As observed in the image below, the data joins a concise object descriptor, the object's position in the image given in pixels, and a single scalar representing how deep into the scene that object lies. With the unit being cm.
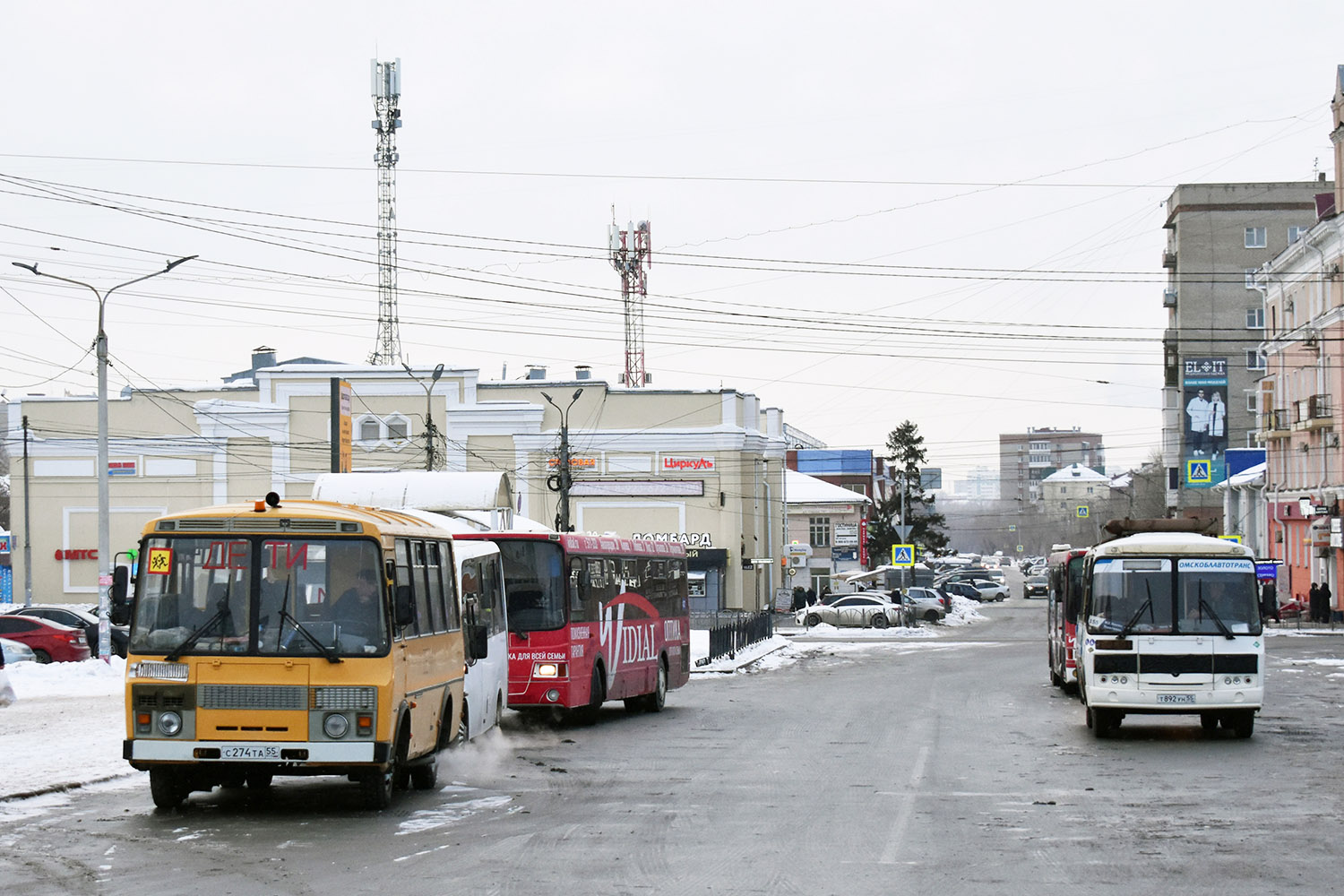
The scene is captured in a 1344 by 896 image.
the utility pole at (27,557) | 6793
